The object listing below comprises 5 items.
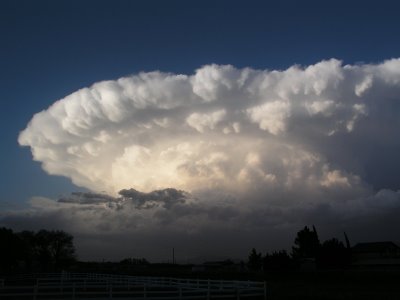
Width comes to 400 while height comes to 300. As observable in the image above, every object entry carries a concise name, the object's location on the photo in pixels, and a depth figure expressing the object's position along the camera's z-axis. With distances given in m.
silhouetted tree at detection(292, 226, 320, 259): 115.25
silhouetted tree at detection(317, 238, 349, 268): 87.56
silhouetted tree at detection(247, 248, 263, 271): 120.44
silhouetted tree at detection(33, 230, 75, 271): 120.06
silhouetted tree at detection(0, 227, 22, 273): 91.31
